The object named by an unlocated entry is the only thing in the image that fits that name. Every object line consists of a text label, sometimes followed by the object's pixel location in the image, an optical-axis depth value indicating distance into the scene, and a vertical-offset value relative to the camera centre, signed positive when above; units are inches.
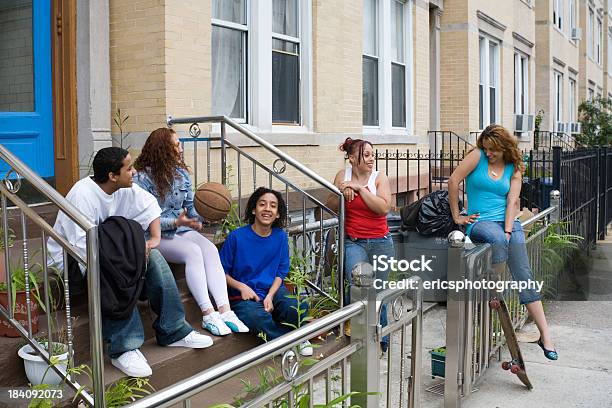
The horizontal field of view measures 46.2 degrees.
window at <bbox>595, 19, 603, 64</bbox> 1325.0 +217.7
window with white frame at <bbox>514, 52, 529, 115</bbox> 747.4 +81.6
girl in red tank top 229.6 -14.6
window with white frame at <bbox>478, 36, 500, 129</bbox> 623.5 +69.5
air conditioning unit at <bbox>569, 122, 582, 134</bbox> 1016.9 +46.0
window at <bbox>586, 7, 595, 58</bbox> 1191.3 +217.1
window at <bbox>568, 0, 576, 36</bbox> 1045.8 +216.6
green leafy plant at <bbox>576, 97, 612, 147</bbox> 927.6 +47.4
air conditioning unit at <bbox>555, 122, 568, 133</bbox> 963.8 +43.9
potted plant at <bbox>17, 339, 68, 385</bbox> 145.8 -41.0
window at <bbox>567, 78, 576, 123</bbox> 1074.7 +87.7
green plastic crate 200.7 -56.6
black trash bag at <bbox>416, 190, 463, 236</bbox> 291.4 -23.4
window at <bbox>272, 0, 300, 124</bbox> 333.7 +47.6
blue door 242.1 +32.1
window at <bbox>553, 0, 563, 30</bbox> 936.0 +194.2
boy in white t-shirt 161.2 -19.6
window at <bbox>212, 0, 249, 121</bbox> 300.0 +44.9
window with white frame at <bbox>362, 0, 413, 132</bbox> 429.7 +59.8
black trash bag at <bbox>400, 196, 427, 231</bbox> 296.2 -22.8
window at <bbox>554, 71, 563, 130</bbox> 983.0 +86.4
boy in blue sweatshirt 203.9 -29.3
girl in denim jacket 191.0 -18.8
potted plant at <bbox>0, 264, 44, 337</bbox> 153.5 -29.7
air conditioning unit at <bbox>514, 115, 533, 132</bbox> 708.7 +37.2
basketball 212.8 -11.6
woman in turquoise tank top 219.5 -12.2
